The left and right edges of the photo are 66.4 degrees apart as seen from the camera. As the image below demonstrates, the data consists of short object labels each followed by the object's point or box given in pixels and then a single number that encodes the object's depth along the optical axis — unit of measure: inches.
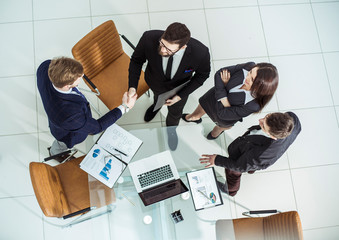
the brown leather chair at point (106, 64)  87.5
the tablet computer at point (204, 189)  81.7
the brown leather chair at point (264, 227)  77.0
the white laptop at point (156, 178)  78.9
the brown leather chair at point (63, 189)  74.4
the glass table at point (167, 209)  82.3
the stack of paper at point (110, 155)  84.1
